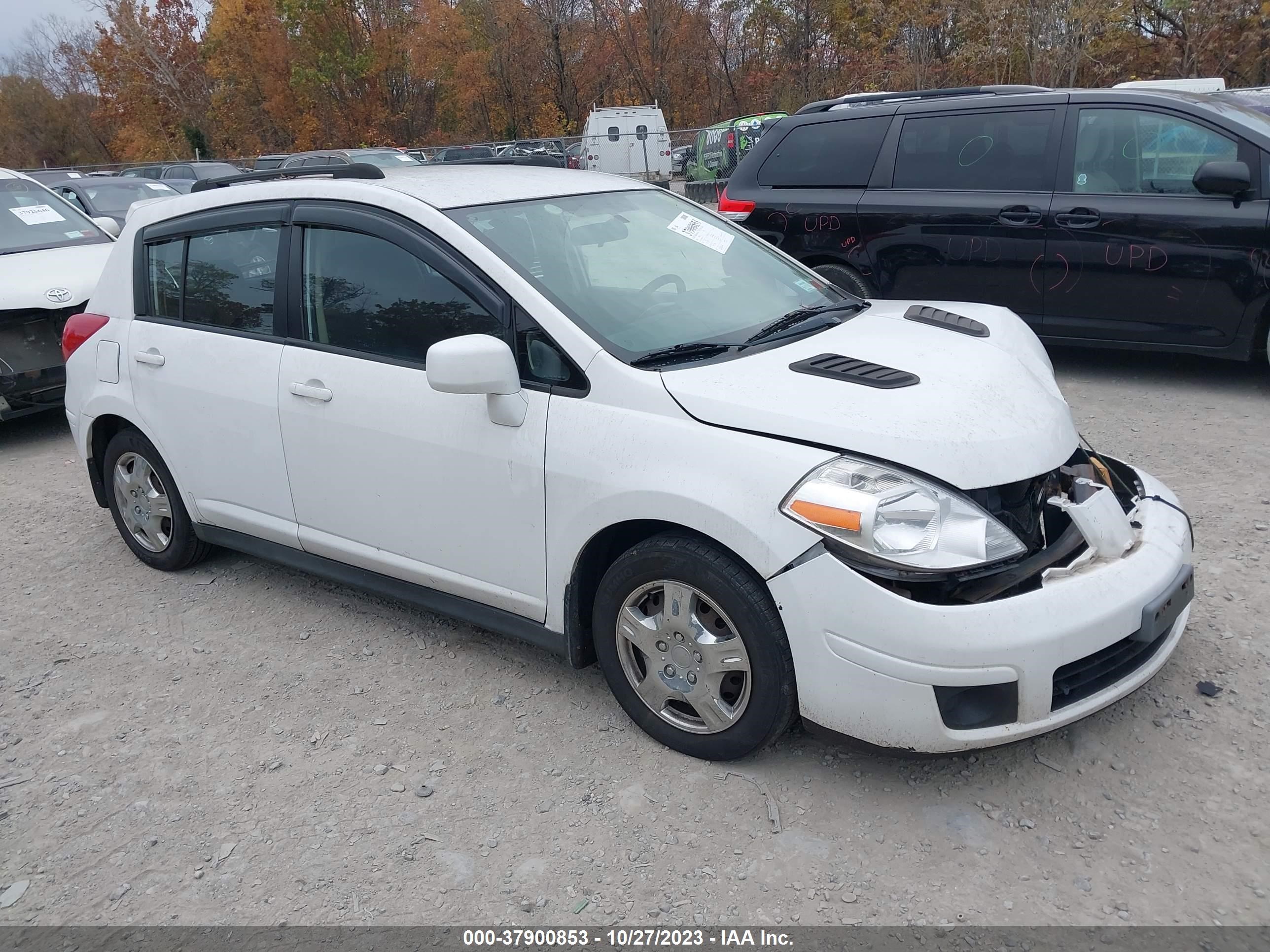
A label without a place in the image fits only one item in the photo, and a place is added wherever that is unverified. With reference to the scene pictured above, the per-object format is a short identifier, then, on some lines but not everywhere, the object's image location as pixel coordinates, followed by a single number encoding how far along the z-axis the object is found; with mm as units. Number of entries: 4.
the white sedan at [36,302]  6730
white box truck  28500
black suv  6023
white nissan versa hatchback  2635
